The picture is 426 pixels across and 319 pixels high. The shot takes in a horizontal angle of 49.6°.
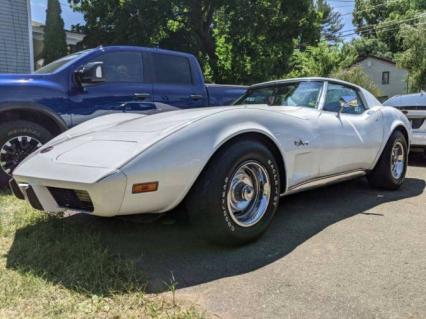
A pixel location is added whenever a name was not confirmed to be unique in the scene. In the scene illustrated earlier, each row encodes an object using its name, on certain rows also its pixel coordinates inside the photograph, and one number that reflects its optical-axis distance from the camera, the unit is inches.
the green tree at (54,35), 676.9
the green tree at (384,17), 2028.5
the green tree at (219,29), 701.3
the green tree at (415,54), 1062.4
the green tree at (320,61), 1208.3
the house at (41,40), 607.6
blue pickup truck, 207.2
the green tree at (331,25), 2122.3
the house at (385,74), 1668.3
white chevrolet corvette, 117.9
